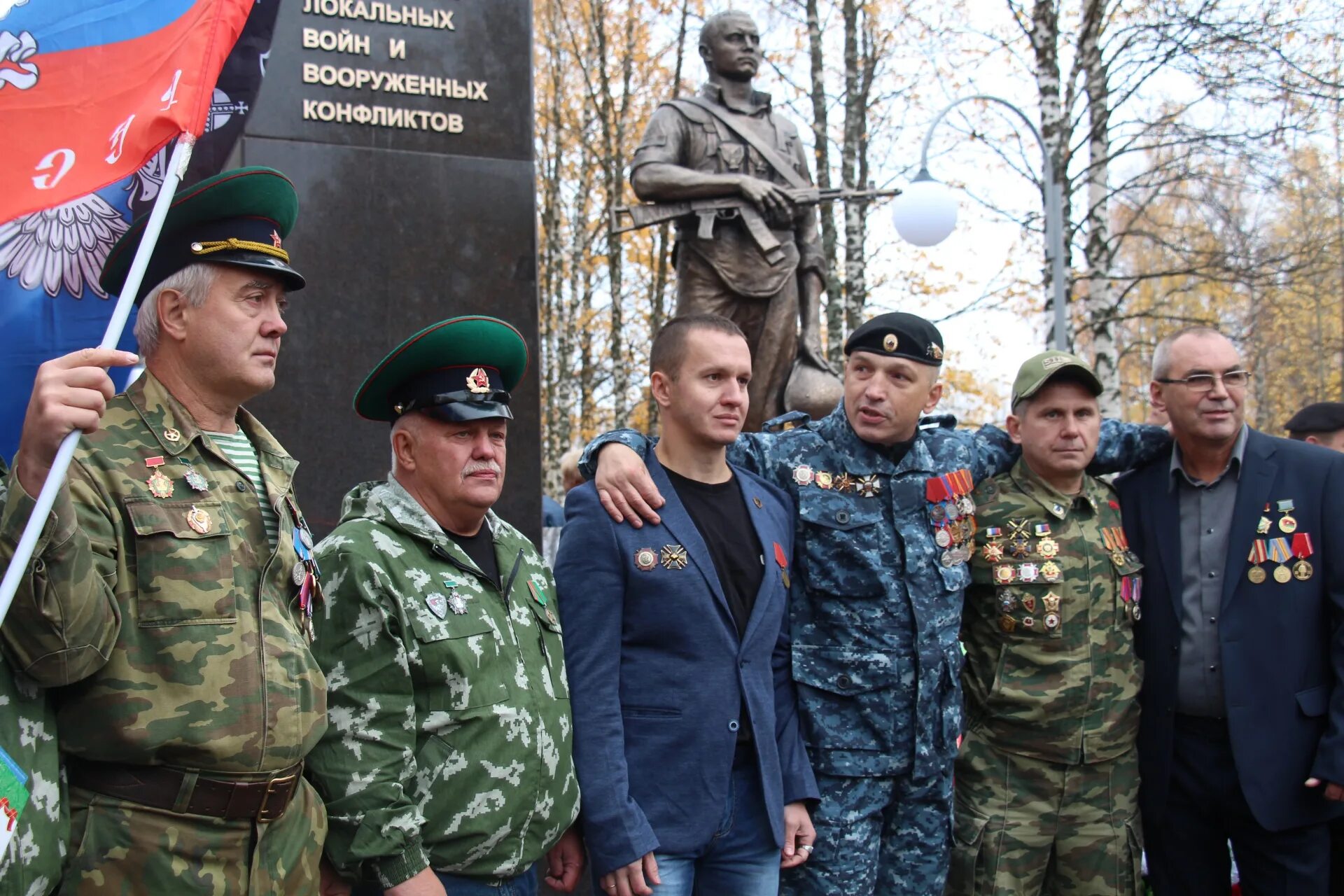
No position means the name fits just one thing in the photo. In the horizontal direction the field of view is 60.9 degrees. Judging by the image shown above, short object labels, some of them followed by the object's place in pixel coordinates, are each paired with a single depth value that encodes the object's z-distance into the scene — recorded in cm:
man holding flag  190
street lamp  1043
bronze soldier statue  600
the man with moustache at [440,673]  233
